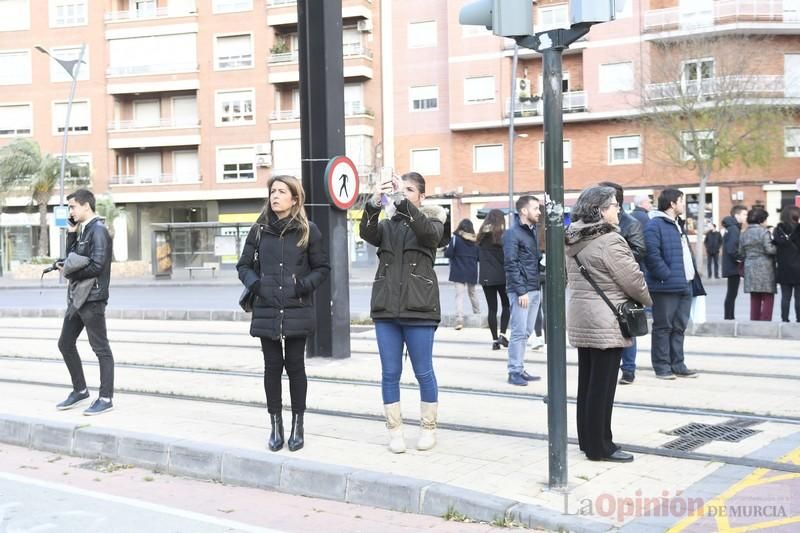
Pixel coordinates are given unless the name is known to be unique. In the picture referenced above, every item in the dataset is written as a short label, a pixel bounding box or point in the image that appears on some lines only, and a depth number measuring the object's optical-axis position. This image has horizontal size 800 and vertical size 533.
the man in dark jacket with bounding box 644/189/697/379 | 8.64
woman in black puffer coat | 6.10
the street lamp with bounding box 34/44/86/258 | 31.83
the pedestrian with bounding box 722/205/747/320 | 13.74
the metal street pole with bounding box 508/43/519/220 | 34.48
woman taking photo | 5.94
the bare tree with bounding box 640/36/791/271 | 30.73
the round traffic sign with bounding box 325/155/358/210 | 10.21
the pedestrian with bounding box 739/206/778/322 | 12.66
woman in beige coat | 5.80
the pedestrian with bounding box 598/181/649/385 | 8.23
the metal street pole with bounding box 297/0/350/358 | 10.63
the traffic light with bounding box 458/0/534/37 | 5.17
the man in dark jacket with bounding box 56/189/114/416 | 7.53
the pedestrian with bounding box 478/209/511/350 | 11.37
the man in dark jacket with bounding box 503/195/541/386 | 8.79
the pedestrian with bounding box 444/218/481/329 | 13.64
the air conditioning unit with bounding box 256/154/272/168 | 47.44
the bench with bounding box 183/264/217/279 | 39.69
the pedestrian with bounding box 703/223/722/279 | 25.61
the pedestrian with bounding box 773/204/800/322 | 12.50
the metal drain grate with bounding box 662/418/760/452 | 6.18
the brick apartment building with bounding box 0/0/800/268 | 40.97
